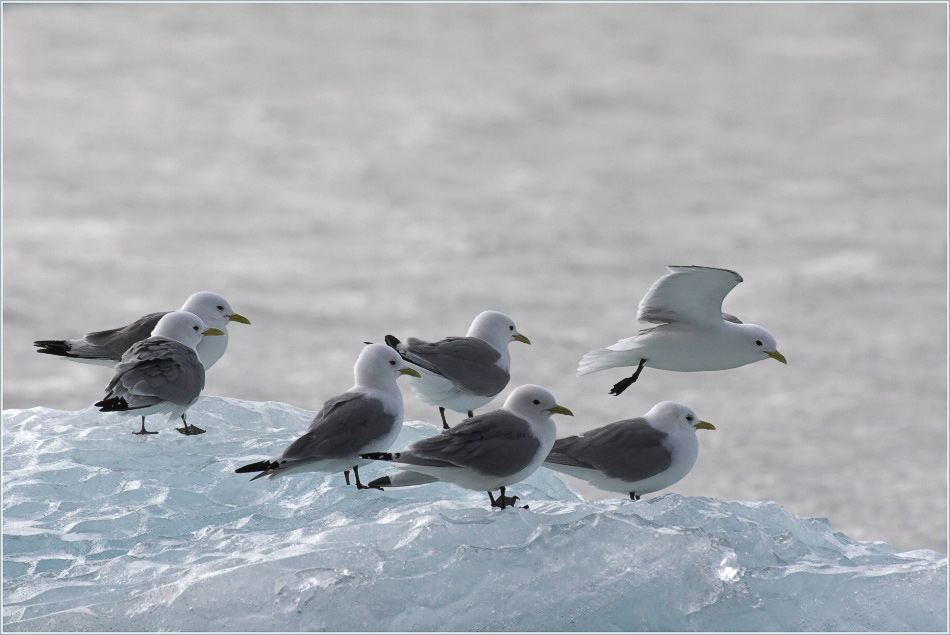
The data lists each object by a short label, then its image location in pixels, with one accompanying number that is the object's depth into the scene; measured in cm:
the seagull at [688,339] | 1759
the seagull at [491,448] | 1493
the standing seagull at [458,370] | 1743
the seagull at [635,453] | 1592
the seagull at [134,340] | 1931
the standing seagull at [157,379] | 1723
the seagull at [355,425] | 1562
